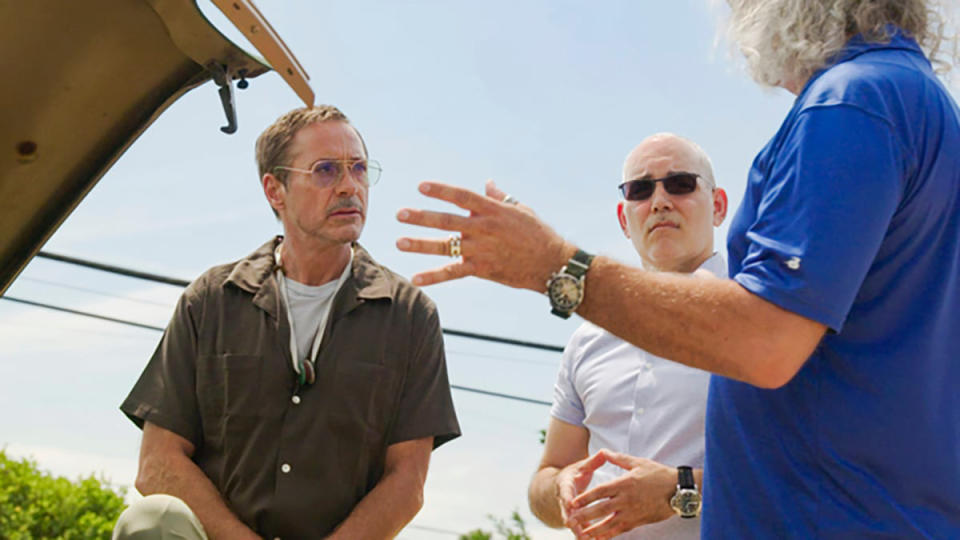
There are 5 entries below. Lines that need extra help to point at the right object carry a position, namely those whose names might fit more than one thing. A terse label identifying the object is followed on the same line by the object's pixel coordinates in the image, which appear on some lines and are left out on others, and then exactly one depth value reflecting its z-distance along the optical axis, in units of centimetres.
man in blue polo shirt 173
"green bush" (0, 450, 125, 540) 1005
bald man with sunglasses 304
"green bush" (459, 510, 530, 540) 1238
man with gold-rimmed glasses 345
